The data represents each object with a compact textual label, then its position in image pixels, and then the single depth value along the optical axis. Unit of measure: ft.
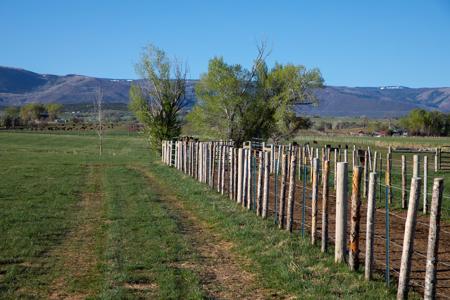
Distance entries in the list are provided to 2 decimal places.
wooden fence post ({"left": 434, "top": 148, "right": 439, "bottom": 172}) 115.92
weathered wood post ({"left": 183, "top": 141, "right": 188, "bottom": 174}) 93.61
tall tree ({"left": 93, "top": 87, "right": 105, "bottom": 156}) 196.24
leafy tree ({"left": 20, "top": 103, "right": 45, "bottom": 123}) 623.61
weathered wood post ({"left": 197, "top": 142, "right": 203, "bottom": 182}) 77.87
